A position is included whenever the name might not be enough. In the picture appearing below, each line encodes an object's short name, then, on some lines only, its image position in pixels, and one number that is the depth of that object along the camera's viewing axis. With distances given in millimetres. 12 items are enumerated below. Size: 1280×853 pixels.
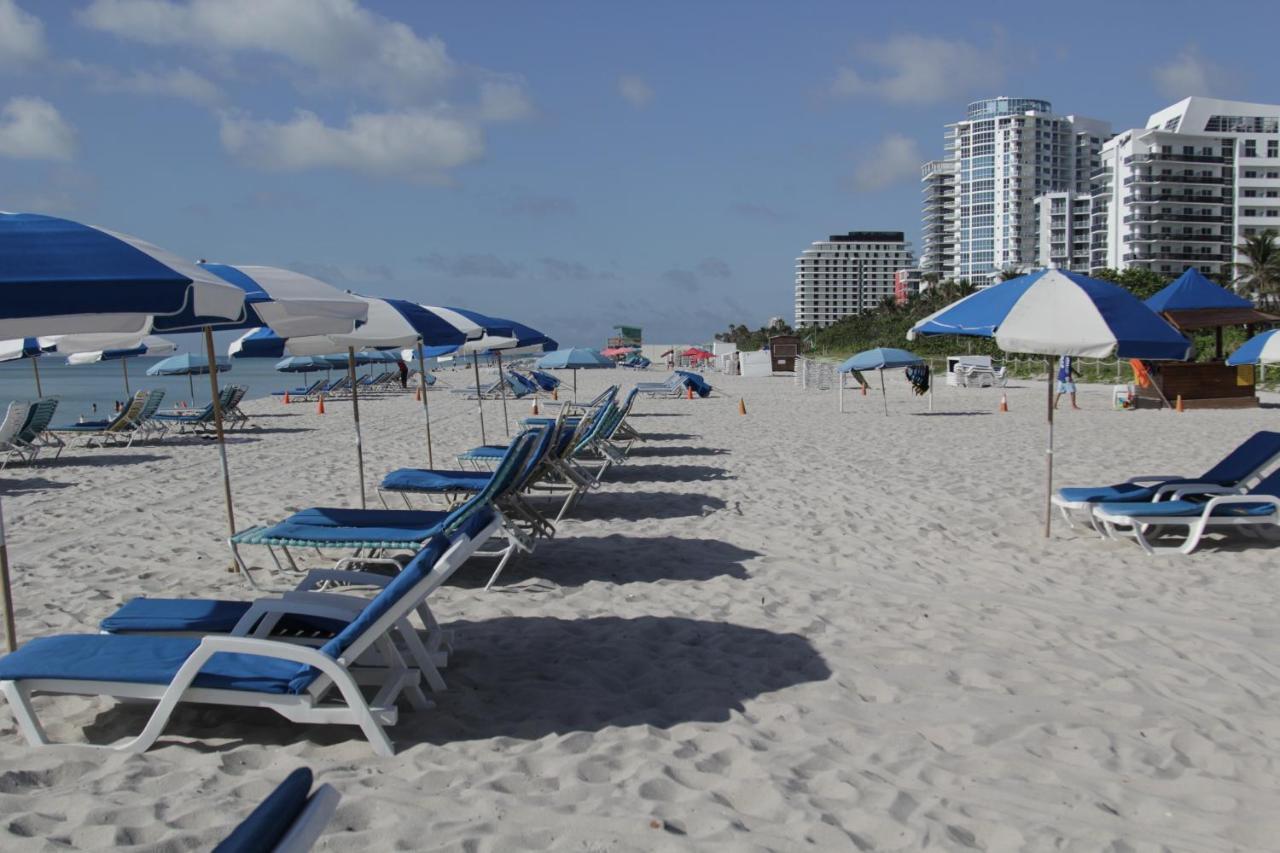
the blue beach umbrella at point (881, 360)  21562
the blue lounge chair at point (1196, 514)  7023
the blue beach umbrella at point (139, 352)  17375
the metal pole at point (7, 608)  4375
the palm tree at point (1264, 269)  69312
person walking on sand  22859
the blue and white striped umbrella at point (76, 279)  3586
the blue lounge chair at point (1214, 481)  7484
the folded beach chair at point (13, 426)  12875
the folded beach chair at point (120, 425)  15688
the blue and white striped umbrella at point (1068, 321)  6711
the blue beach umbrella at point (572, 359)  21469
